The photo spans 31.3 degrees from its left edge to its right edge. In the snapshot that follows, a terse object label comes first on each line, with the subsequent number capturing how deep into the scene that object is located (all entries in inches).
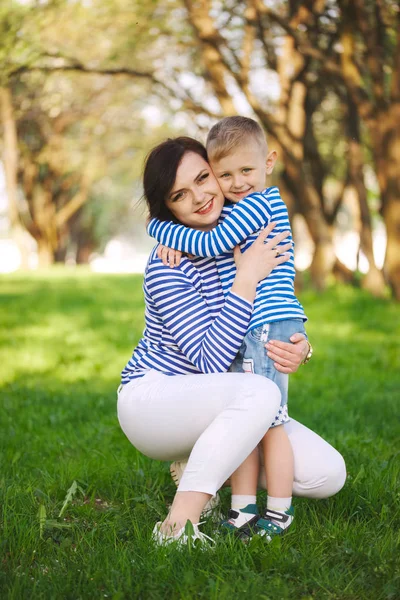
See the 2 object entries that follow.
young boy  112.3
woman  105.0
